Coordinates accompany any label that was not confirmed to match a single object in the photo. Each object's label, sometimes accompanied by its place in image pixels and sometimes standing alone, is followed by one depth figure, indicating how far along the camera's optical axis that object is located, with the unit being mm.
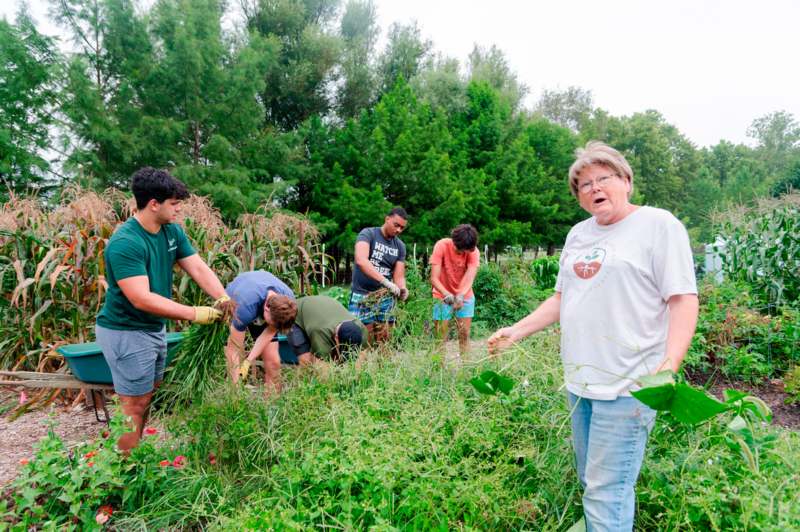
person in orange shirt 4461
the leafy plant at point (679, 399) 1272
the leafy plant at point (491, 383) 1883
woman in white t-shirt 1429
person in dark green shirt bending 3355
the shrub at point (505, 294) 6949
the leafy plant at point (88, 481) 1944
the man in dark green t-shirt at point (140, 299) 2385
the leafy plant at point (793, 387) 3512
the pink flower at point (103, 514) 1944
